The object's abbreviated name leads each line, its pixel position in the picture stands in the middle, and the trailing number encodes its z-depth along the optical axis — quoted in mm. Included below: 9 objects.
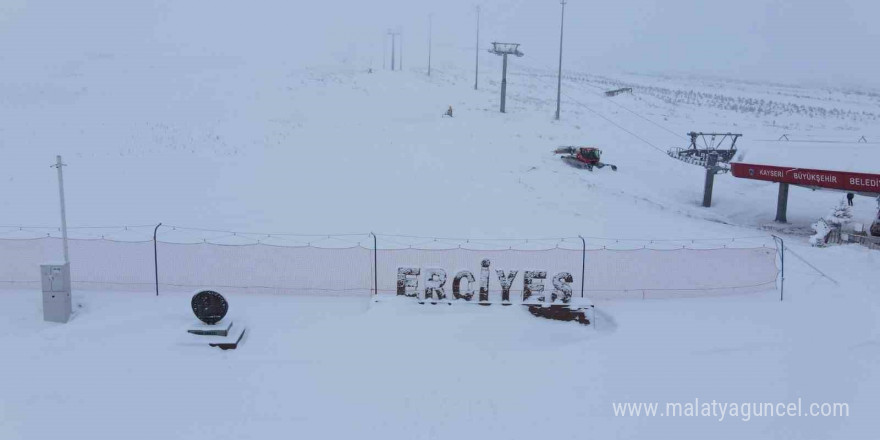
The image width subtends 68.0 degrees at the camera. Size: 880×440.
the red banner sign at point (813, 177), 28703
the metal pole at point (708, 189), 35562
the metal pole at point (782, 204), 32500
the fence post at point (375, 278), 16797
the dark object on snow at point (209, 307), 14414
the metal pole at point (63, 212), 15172
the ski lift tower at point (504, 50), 50075
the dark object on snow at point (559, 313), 16031
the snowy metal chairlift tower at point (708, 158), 35594
